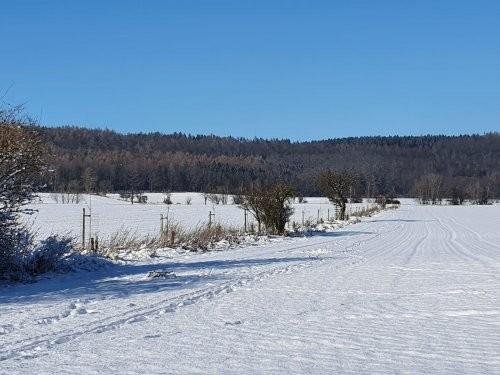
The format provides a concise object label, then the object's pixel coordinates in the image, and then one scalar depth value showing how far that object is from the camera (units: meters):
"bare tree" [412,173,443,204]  157.38
